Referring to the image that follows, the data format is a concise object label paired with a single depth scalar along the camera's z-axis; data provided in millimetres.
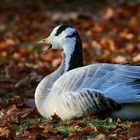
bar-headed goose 13344
